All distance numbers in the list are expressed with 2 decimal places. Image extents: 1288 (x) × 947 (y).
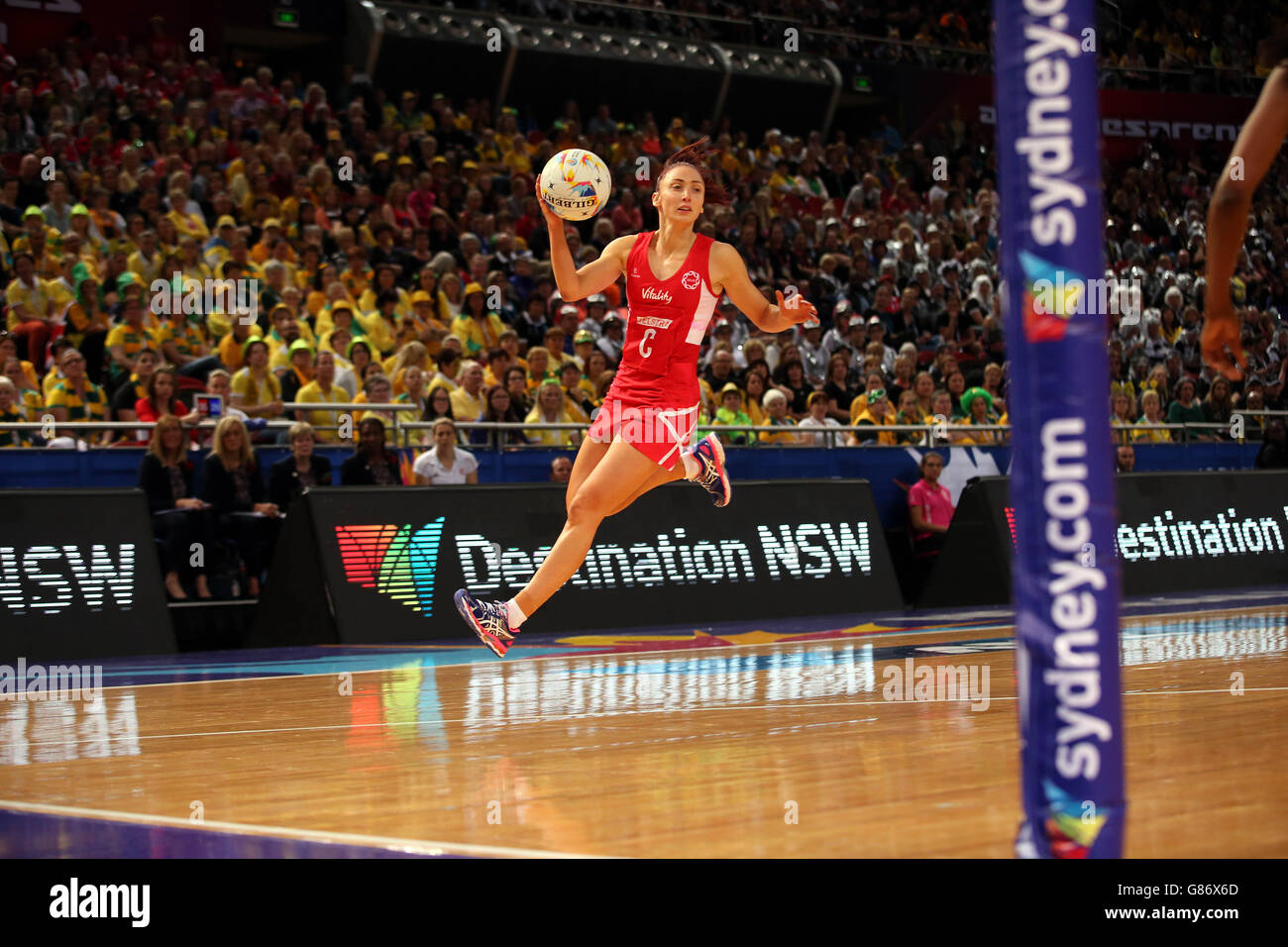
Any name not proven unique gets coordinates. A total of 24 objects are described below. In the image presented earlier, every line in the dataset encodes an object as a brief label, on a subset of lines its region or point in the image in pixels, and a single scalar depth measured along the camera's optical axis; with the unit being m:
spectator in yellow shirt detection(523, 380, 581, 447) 13.98
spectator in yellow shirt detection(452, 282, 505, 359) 16.30
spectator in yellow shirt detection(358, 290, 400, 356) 15.64
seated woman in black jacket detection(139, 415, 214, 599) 11.65
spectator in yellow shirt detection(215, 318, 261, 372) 14.19
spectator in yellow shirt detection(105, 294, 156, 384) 13.32
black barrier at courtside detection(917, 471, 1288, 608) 14.54
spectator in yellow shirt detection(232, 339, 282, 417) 13.11
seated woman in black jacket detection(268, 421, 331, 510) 12.23
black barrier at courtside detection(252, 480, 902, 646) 11.32
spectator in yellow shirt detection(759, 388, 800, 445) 15.50
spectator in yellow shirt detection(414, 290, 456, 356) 15.87
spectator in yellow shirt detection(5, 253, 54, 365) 13.73
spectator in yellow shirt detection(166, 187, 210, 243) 15.75
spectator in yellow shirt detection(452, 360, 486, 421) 14.07
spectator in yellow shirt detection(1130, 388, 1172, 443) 18.22
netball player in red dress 7.65
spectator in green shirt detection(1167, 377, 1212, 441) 18.83
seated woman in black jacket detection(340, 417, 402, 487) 12.46
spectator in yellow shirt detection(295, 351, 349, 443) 13.35
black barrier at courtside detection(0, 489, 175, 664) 10.24
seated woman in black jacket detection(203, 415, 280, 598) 11.87
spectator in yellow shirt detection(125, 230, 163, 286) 14.96
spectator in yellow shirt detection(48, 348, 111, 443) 12.61
